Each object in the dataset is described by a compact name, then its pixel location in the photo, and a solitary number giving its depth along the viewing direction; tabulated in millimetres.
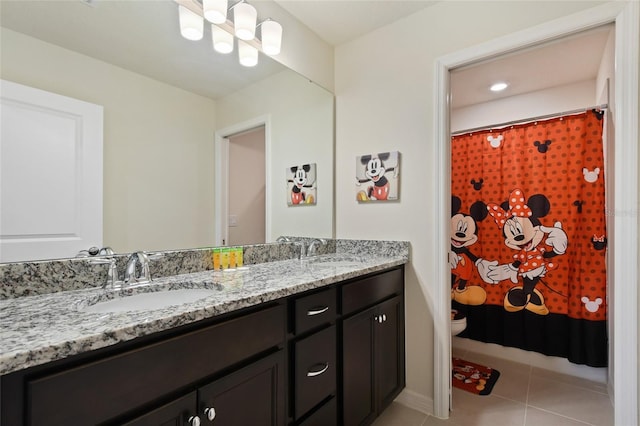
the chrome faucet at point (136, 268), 1191
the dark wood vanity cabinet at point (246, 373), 631
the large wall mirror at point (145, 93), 1049
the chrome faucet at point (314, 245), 2039
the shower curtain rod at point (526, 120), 2266
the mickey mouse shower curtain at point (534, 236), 2172
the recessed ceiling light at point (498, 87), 2584
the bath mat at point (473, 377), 2074
